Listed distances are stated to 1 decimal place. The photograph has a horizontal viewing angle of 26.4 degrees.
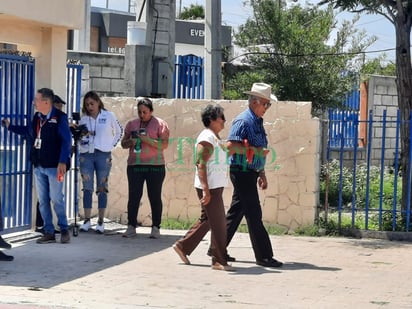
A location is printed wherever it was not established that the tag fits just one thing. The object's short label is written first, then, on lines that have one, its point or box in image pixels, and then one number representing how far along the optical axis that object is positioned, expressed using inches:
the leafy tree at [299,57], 708.7
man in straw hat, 377.7
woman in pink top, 445.1
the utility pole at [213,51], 592.4
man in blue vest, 408.2
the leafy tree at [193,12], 1899.6
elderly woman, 366.0
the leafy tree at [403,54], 470.0
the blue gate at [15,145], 418.9
